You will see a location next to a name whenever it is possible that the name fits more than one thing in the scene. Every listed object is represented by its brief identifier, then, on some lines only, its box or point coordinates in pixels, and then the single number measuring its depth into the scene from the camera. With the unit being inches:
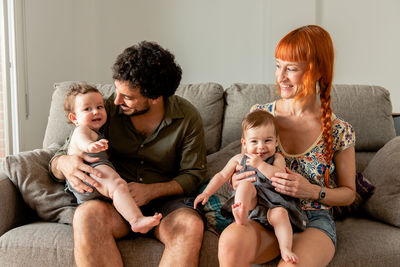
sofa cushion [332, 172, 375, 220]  70.3
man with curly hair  55.8
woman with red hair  57.9
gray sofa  58.5
